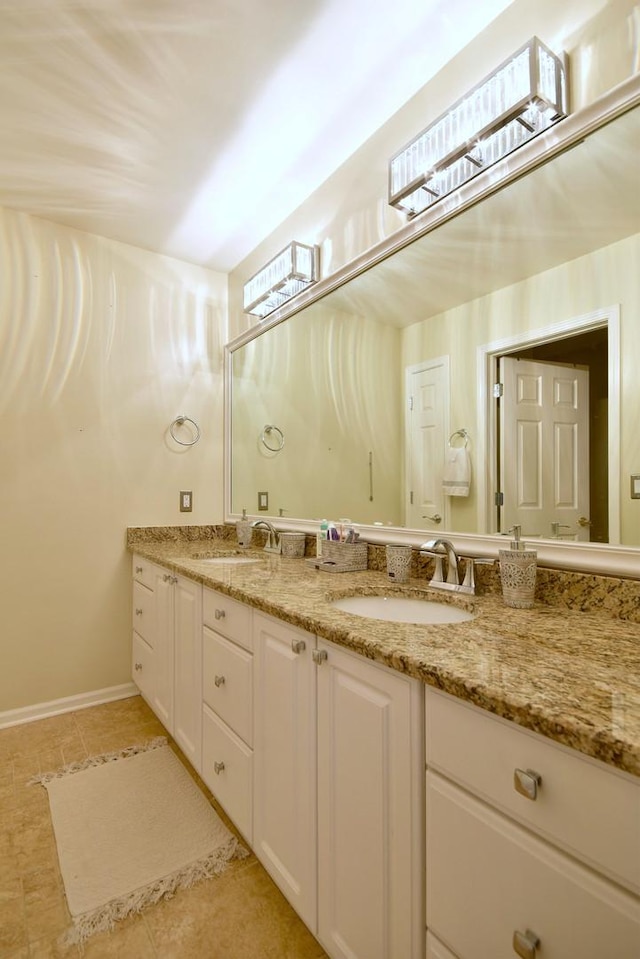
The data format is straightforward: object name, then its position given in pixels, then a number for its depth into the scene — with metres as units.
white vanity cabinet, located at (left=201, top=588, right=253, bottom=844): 1.36
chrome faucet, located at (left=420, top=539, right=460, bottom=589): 1.37
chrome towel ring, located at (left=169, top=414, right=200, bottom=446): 2.72
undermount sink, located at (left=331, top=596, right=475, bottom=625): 1.28
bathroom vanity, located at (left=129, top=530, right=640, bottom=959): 0.58
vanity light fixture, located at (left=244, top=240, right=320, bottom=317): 2.06
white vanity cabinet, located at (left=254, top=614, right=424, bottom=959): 0.83
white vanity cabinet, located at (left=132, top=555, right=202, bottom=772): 1.73
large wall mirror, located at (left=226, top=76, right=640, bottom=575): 1.08
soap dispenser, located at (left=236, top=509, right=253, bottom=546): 2.47
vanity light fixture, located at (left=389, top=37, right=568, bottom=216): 1.13
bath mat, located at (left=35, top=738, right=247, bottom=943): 1.31
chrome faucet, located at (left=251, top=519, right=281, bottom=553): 2.33
